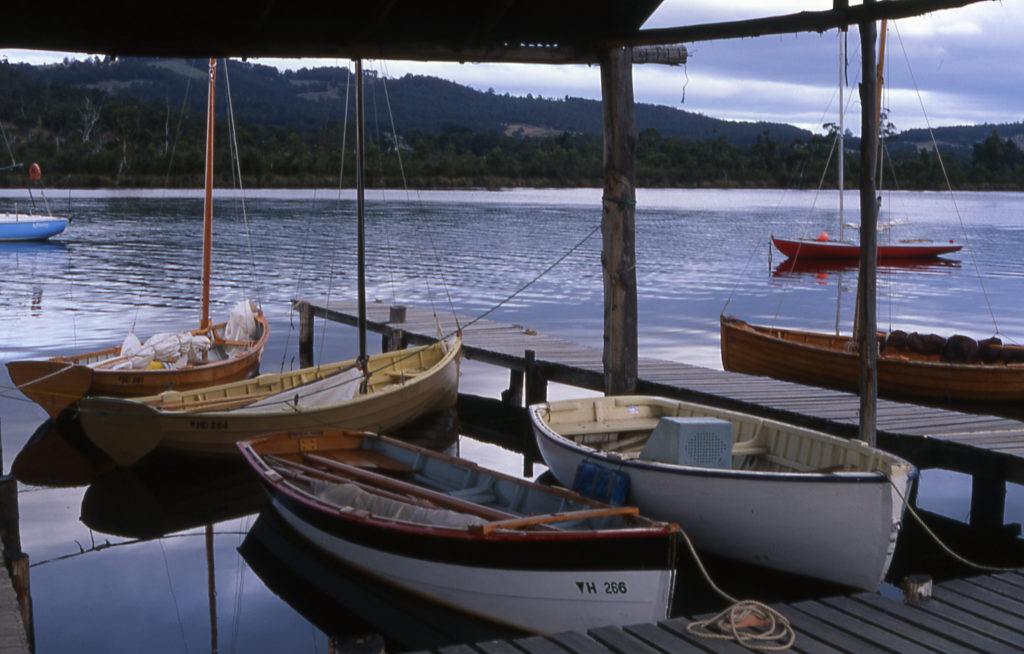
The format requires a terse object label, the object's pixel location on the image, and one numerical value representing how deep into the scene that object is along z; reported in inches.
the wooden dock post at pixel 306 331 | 807.7
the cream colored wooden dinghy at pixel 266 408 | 438.9
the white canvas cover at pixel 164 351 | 569.5
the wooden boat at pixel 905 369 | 601.3
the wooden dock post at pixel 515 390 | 649.6
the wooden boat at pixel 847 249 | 1739.7
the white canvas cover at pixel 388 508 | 296.0
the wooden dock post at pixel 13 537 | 256.2
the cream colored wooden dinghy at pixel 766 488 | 293.7
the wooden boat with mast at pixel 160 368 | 513.0
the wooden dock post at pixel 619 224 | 388.2
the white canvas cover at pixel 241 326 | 671.8
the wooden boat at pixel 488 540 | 268.8
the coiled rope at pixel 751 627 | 224.8
